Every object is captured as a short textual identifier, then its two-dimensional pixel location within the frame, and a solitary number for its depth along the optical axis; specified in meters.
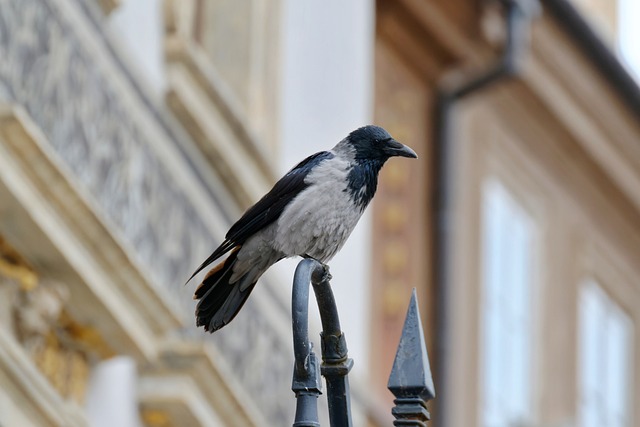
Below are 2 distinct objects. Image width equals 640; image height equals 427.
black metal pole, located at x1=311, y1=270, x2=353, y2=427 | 11.24
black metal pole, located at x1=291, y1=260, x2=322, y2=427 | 11.03
